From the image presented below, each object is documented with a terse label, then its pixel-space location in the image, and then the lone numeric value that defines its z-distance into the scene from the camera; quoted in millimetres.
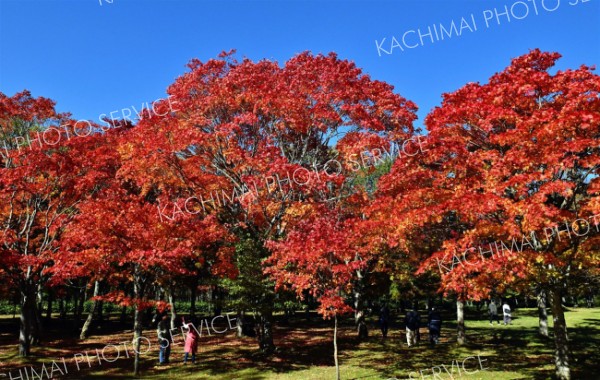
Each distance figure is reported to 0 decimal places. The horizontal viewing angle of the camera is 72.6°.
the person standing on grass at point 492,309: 29975
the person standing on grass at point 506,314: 29591
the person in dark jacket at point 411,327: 20422
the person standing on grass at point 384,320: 23484
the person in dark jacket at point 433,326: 20188
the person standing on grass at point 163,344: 16828
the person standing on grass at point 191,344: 16875
